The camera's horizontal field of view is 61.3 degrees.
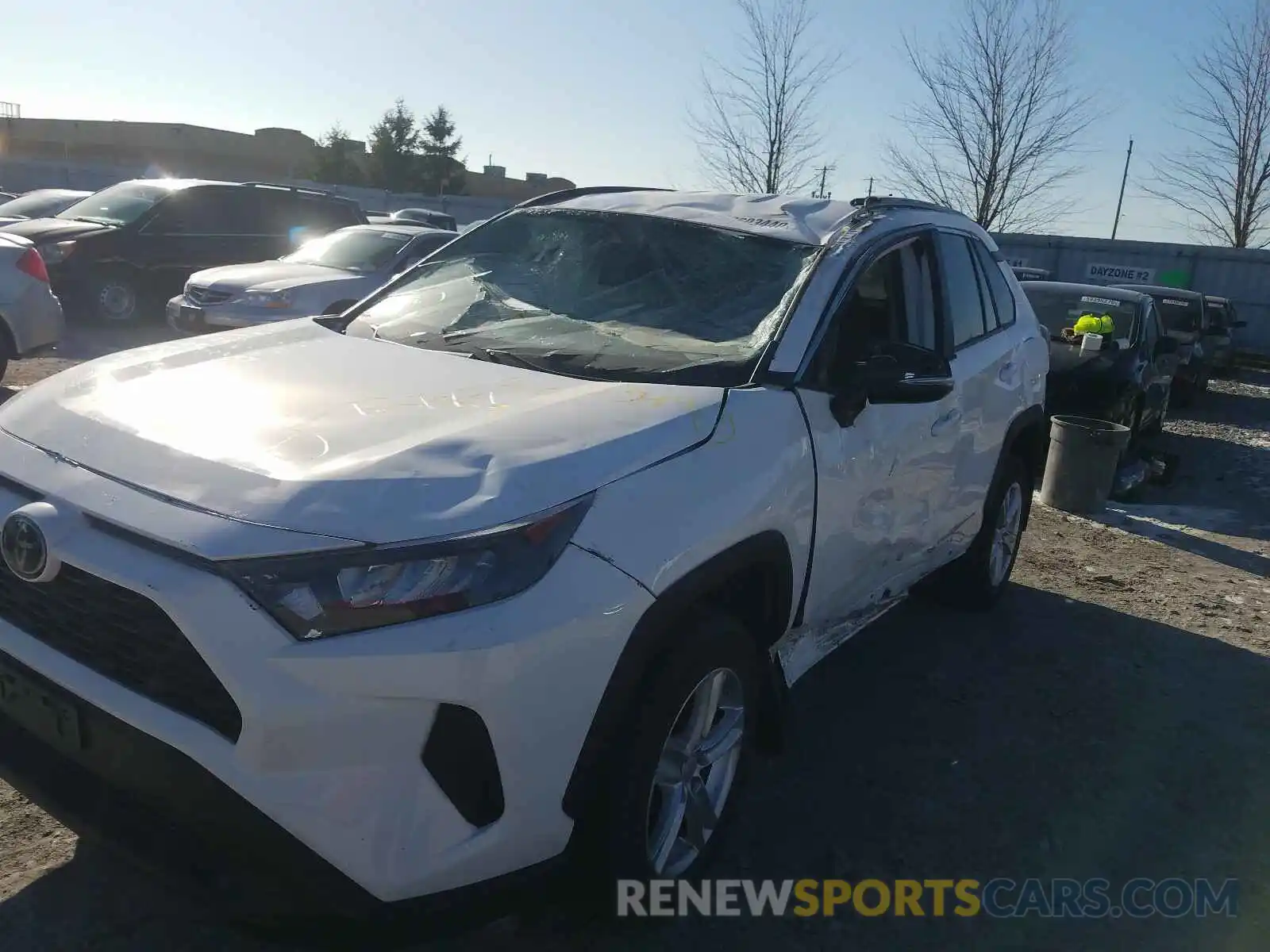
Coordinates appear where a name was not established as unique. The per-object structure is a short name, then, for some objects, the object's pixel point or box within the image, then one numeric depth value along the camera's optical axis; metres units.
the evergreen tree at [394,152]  60.78
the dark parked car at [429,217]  19.41
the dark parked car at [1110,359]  9.34
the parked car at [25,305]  8.30
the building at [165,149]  57.19
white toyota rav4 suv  2.00
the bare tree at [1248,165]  25.08
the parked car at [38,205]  16.89
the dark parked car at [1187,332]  14.94
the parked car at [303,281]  10.50
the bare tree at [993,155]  21.22
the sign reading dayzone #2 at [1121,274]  25.22
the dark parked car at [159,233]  13.09
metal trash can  7.73
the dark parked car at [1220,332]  16.84
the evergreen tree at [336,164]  58.22
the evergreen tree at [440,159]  60.84
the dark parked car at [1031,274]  18.09
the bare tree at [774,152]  20.42
